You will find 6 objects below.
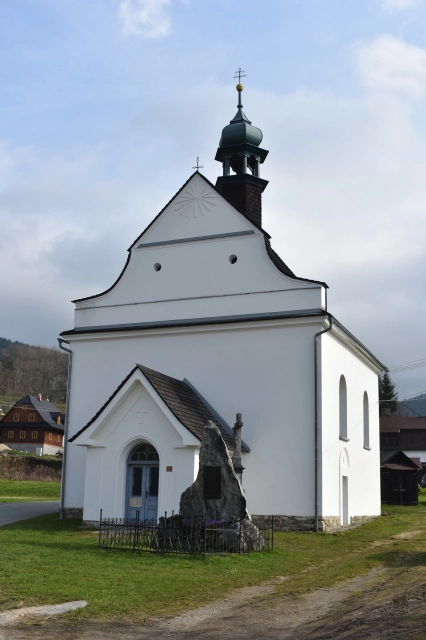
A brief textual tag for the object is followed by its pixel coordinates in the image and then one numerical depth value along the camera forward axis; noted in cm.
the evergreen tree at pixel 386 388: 7312
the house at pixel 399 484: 3731
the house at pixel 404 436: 6334
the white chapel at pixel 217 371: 1903
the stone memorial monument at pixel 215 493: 1443
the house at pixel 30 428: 6644
